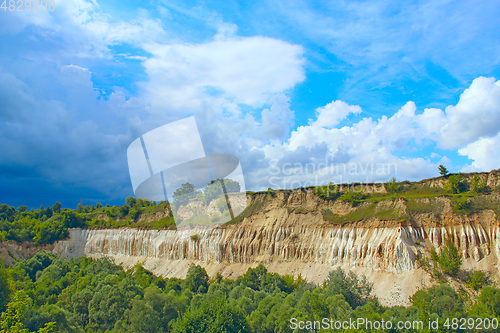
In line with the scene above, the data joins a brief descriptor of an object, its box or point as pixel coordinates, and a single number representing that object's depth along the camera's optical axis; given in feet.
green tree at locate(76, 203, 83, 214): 414.33
